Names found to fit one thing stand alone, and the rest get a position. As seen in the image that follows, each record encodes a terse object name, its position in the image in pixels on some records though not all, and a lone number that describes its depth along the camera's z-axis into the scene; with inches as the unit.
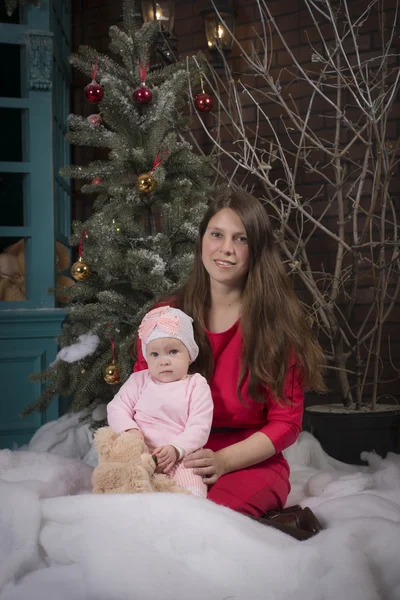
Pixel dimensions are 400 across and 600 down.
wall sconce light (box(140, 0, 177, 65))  175.8
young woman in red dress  97.6
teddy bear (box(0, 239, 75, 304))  167.9
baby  86.2
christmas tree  137.2
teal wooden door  163.5
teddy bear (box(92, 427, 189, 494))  79.7
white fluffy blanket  66.8
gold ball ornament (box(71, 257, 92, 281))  139.1
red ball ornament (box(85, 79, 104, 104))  140.9
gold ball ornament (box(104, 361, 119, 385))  133.6
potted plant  147.1
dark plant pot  145.3
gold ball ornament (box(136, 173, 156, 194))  135.5
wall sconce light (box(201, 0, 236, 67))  182.4
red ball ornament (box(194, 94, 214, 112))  153.6
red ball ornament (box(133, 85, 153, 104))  141.6
